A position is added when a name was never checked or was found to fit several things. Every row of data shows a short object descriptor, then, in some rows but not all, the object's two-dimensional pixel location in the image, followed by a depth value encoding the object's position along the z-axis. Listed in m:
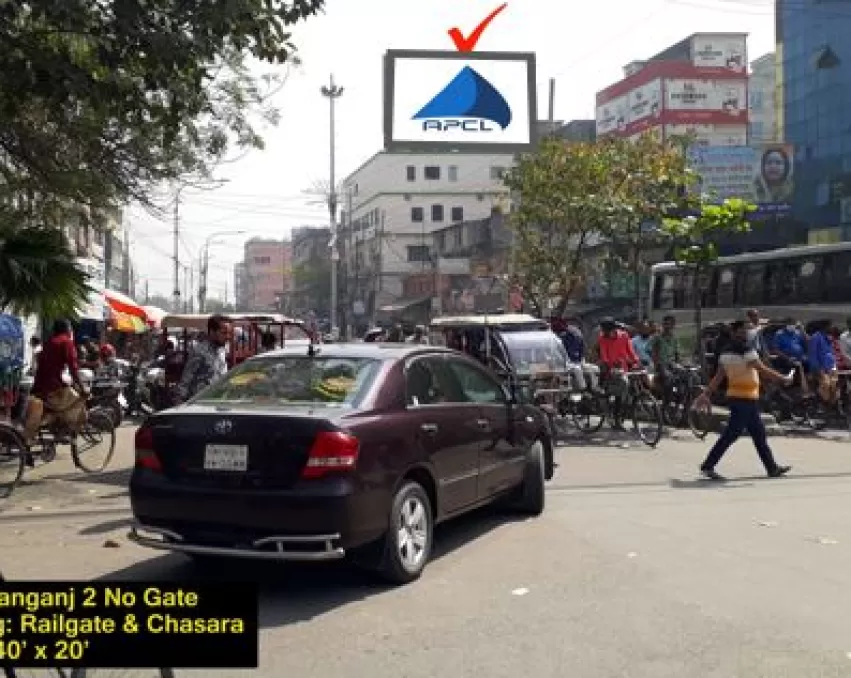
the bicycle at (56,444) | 9.84
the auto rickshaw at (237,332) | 16.17
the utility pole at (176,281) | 65.10
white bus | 21.28
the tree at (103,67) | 7.90
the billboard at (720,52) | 67.06
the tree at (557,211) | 19.09
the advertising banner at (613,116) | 68.94
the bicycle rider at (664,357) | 15.96
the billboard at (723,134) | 65.62
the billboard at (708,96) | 64.44
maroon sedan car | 5.74
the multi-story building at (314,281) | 97.25
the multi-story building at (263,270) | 148.75
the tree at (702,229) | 17.58
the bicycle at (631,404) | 13.99
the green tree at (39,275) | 9.08
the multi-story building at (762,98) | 77.75
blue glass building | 54.44
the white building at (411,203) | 92.81
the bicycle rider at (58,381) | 10.77
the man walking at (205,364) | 10.31
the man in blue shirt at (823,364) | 16.52
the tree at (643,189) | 18.84
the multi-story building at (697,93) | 64.38
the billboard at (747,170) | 49.41
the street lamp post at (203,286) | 77.31
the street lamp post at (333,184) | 54.22
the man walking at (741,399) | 10.84
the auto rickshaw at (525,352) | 15.07
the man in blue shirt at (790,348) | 17.23
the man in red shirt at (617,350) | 15.55
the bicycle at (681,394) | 15.81
